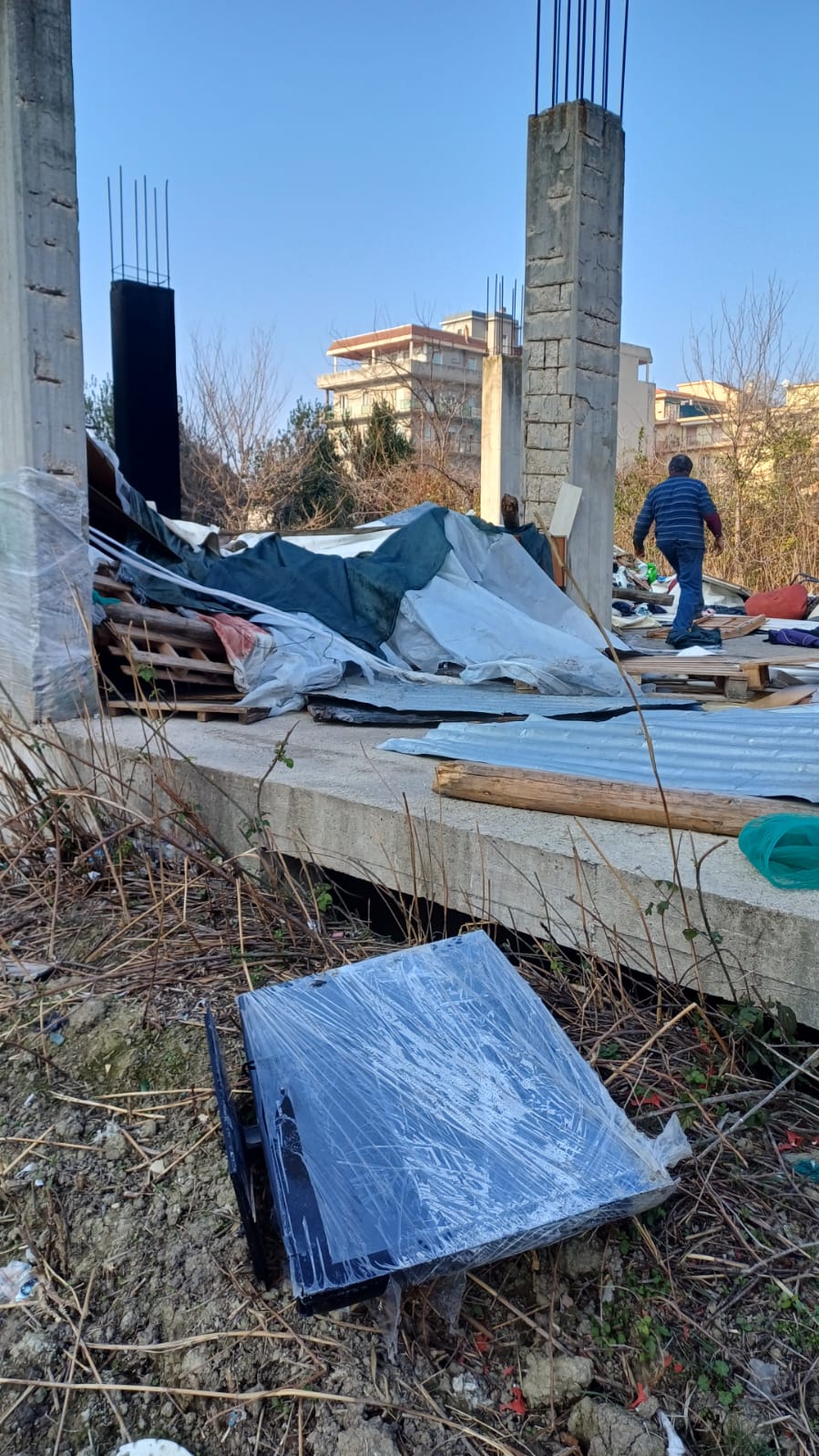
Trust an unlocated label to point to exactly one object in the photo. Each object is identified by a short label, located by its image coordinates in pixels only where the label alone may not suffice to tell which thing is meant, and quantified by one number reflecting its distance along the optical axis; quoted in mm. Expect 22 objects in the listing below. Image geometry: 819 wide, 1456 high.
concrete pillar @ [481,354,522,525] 11742
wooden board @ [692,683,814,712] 5047
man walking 8555
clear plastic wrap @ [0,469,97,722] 4867
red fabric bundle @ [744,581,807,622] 10445
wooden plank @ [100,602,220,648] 5367
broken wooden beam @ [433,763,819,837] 2820
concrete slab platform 2324
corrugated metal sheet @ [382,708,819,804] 3256
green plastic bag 2393
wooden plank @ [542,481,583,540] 7691
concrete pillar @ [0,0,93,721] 4730
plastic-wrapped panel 1665
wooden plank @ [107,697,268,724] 5125
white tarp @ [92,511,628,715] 5543
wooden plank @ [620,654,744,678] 5773
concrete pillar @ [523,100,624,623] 7422
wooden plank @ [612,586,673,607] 11555
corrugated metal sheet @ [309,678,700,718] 4773
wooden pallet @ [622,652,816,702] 5535
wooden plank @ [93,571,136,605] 5559
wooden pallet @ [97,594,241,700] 5219
